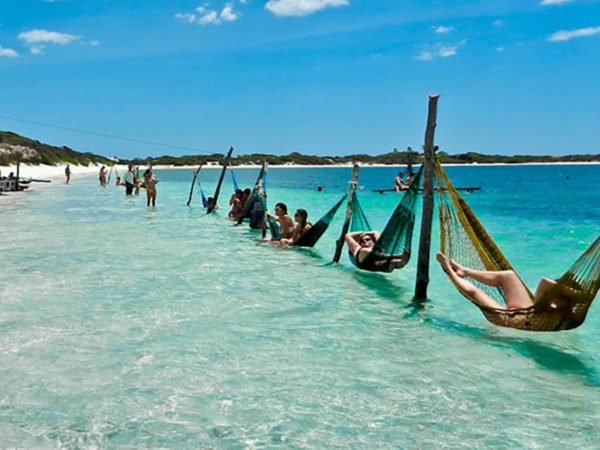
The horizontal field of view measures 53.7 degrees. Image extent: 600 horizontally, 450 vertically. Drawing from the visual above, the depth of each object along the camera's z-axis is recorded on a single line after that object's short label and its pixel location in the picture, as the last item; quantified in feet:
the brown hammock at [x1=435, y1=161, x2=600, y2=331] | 15.26
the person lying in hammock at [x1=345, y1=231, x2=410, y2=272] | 26.55
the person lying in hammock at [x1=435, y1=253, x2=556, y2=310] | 18.19
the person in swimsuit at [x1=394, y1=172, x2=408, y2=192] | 97.10
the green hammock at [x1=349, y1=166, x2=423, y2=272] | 24.46
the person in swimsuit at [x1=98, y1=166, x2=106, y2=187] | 119.14
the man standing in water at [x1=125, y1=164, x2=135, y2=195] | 90.19
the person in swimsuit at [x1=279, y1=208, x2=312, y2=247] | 36.01
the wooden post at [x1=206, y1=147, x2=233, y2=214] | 60.13
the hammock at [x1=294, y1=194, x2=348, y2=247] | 34.52
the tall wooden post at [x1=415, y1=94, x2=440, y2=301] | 21.44
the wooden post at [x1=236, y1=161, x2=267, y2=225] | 44.90
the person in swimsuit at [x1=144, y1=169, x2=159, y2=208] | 68.53
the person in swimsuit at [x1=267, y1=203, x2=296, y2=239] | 37.42
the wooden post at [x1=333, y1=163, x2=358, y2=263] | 30.83
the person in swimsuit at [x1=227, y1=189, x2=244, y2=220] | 52.16
